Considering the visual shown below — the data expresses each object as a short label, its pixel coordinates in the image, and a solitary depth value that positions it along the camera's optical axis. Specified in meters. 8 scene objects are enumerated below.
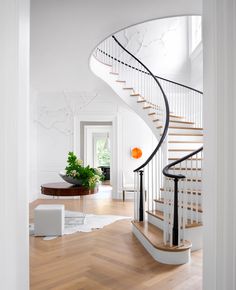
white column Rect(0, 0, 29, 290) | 1.12
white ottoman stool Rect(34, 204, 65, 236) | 4.48
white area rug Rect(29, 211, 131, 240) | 4.87
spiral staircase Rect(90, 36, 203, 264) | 3.49
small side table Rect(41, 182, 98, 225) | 4.73
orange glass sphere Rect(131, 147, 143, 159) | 8.20
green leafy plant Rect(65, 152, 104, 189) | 4.92
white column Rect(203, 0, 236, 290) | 1.05
